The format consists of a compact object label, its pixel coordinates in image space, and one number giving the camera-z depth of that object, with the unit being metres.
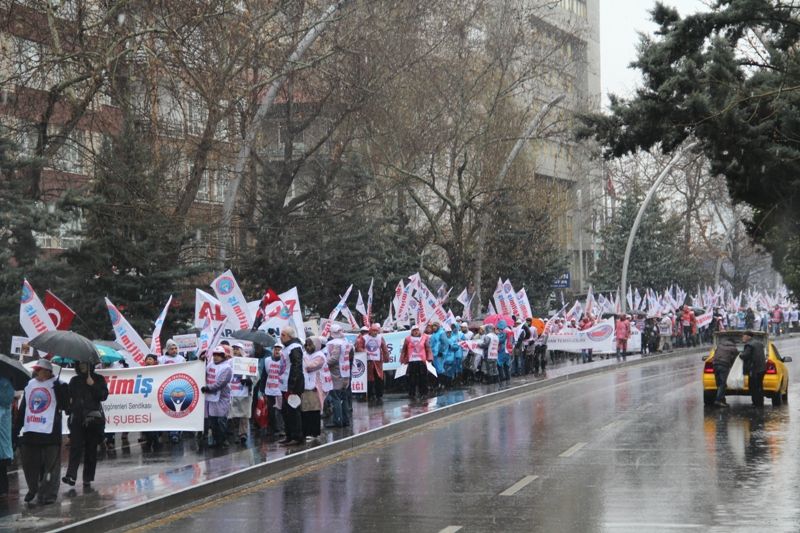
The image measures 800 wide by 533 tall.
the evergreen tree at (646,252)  70.00
